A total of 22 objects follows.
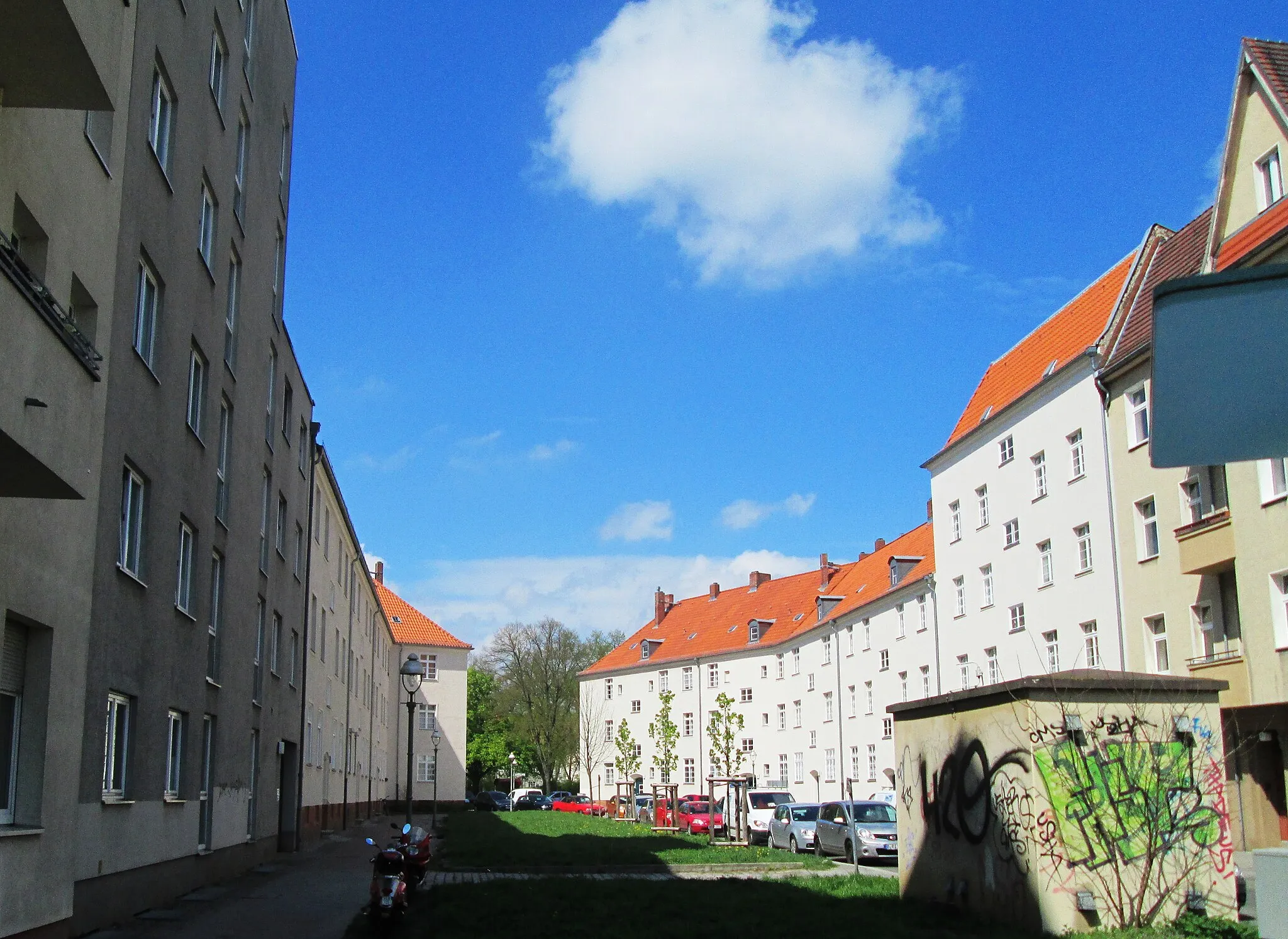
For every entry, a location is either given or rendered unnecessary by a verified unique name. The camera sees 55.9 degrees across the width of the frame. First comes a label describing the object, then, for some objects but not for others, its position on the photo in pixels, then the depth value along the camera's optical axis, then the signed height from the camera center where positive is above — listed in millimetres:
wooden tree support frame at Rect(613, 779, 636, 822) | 58438 -4752
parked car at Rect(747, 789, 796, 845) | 39719 -3270
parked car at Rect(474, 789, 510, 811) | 74438 -5354
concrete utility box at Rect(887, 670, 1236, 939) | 12852 -1032
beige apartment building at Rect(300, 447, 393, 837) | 35969 +1434
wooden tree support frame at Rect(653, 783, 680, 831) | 43500 -3508
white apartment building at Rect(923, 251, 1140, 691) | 32844 +5827
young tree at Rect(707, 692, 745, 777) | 48688 -867
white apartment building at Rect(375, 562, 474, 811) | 73938 +242
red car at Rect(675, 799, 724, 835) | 44562 -3956
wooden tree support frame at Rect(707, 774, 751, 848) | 34812 -3226
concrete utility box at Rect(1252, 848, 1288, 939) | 5434 -837
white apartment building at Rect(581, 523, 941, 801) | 52156 +2264
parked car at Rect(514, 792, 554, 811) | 77250 -5597
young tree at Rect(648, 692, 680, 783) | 57844 -1256
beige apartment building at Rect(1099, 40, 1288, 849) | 23672 +3488
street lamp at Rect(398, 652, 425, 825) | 23312 +885
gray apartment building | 9711 +2923
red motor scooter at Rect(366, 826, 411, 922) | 14227 -1999
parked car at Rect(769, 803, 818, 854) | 32812 -3124
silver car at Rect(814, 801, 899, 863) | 28906 -2883
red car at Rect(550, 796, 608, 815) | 71138 -5447
